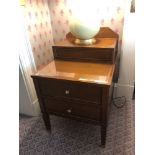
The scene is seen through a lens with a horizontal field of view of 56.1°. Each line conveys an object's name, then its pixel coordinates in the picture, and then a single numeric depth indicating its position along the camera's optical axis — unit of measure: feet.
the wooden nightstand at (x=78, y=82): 3.12
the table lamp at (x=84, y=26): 3.58
